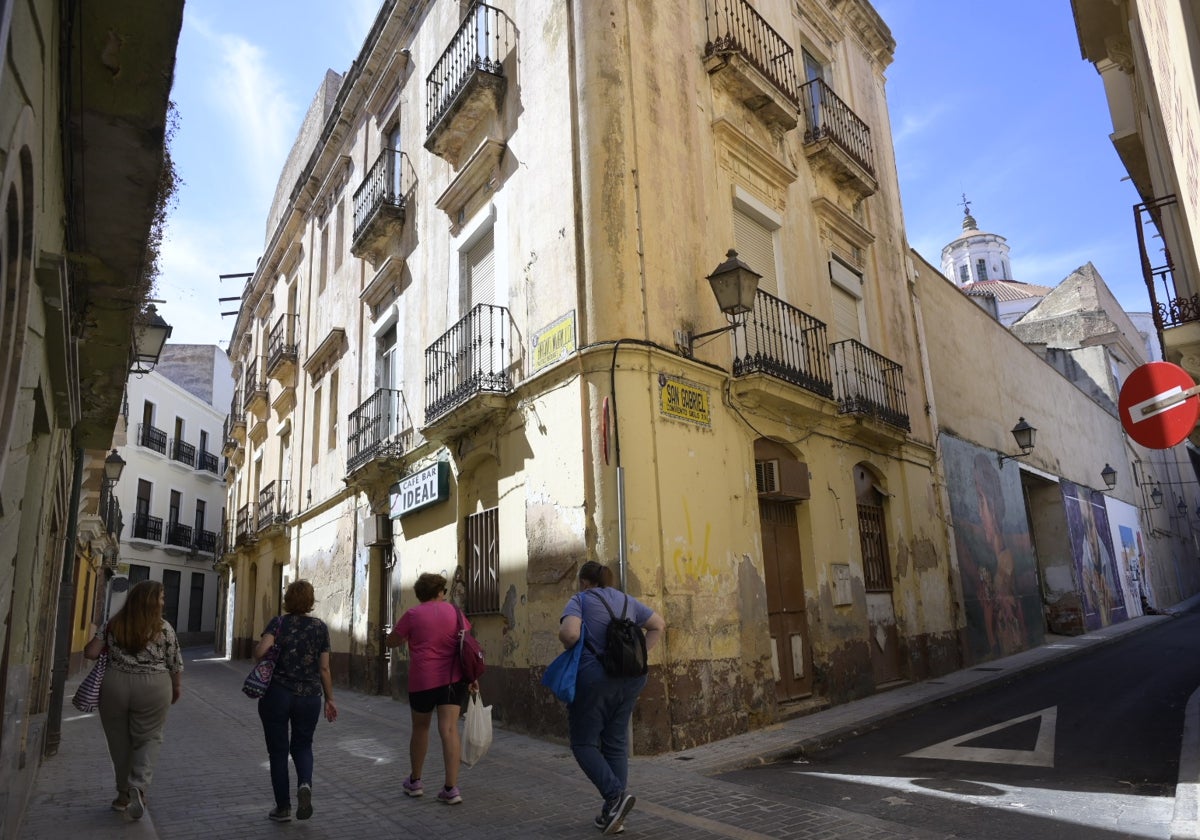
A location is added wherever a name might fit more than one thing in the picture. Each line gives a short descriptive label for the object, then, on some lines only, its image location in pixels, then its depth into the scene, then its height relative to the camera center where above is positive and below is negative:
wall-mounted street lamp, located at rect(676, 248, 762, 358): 8.37 +3.21
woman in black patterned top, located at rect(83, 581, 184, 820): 5.01 -0.42
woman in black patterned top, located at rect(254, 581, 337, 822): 5.06 -0.46
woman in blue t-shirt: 4.74 -0.63
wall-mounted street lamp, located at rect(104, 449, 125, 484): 13.62 +2.69
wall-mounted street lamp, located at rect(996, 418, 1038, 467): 15.64 +2.89
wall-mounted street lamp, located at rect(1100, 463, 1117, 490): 22.52 +2.91
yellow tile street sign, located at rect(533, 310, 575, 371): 8.53 +2.83
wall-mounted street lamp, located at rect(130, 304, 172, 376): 7.22 +2.67
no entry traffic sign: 4.86 +1.05
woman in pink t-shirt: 5.60 -0.42
